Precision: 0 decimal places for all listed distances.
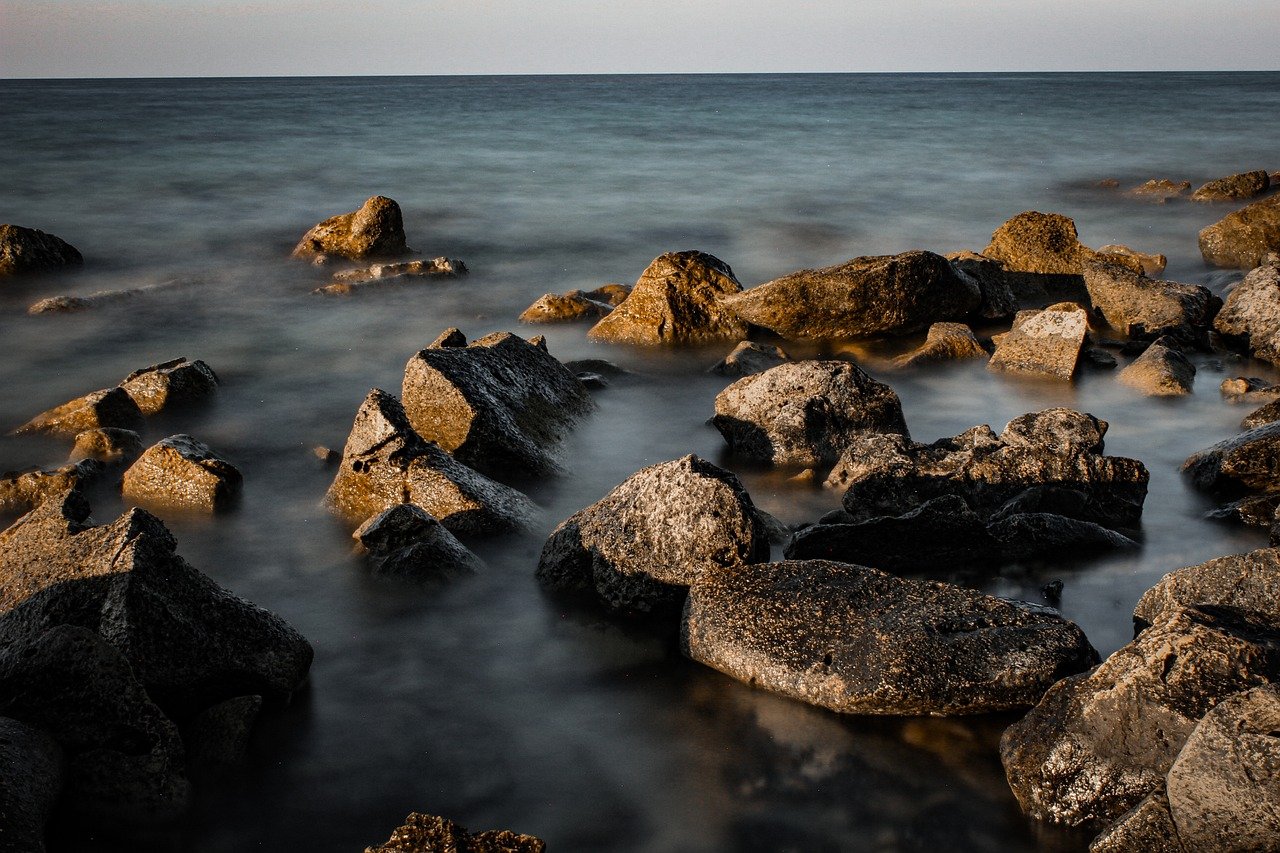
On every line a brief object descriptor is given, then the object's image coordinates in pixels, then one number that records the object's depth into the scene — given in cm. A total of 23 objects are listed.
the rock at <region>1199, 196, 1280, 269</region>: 1280
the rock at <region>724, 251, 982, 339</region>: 945
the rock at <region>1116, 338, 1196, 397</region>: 854
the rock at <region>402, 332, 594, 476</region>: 663
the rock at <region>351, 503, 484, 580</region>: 545
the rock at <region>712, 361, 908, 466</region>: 694
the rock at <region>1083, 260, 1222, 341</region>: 986
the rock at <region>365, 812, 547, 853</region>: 315
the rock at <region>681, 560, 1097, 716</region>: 417
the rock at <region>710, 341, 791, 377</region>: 895
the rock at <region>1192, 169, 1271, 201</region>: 1950
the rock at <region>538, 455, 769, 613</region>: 489
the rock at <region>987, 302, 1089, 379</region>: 898
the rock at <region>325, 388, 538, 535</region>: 592
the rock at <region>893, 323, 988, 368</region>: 935
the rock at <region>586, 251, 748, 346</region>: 980
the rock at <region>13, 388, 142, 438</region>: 762
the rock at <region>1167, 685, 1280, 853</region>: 303
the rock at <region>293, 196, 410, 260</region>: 1389
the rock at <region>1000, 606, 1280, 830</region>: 356
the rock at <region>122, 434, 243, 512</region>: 655
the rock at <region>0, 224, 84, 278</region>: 1266
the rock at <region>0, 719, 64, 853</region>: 330
